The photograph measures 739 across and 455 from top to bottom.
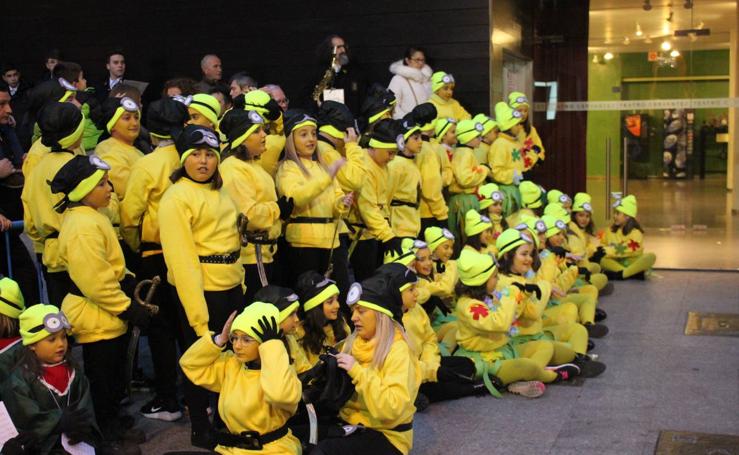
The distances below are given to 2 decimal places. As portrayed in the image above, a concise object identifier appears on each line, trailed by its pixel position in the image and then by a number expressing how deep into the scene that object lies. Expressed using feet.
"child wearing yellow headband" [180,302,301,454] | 15.38
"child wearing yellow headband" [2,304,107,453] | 16.25
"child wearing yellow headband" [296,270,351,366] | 18.78
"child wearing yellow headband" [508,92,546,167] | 34.40
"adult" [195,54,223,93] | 32.76
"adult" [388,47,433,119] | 34.65
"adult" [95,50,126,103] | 33.30
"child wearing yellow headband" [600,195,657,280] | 35.45
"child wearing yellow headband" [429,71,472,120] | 33.53
